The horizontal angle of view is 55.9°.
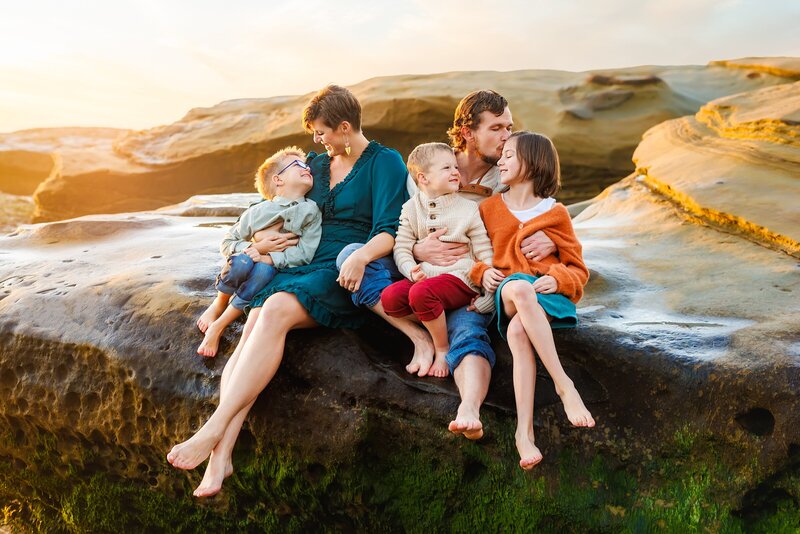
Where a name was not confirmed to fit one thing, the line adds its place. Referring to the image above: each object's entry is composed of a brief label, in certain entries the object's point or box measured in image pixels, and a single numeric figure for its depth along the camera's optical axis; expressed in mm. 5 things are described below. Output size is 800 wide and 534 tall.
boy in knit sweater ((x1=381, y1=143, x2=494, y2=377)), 2867
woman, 2803
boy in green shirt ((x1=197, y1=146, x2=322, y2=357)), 3096
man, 2713
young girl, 2652
